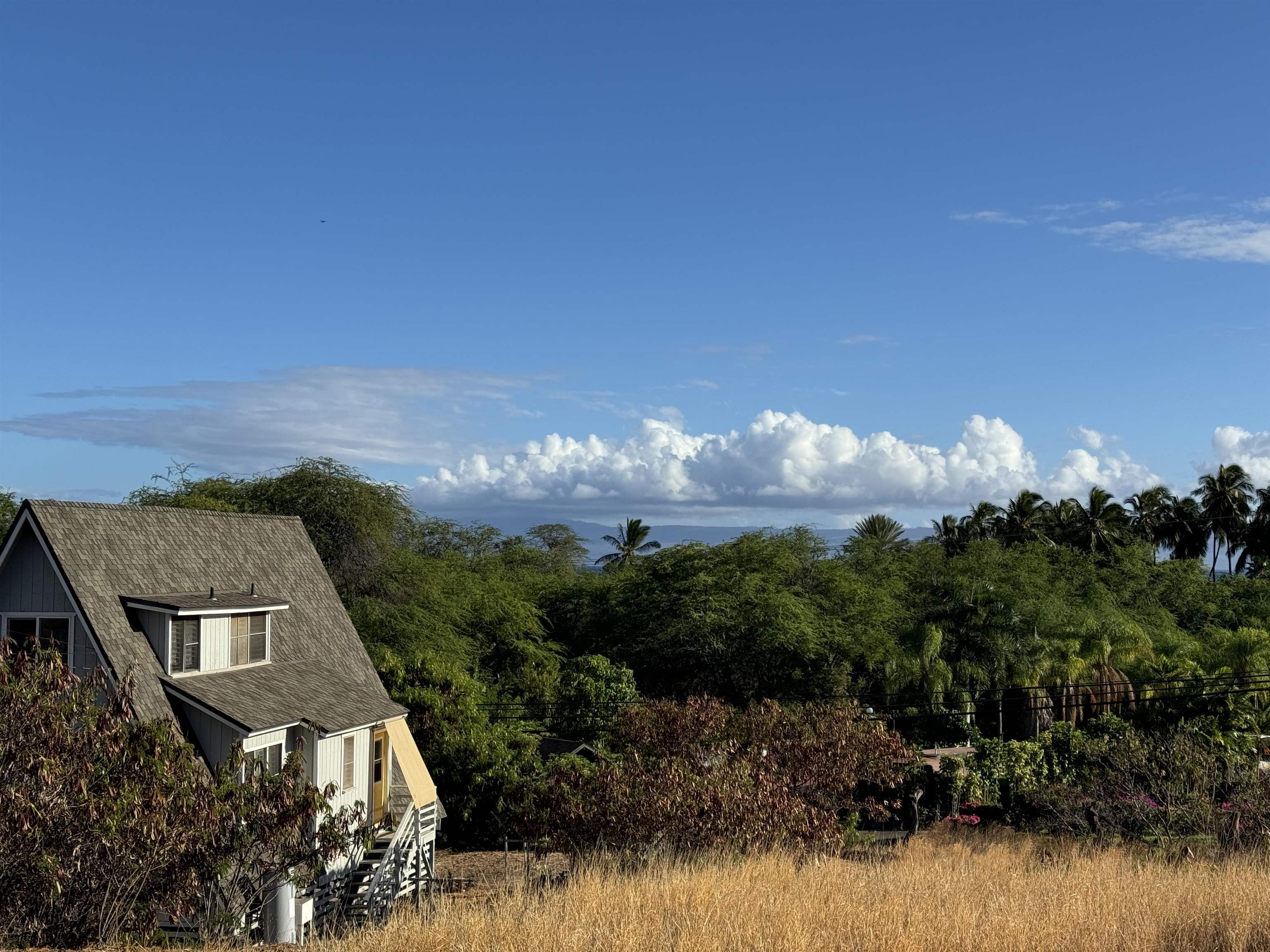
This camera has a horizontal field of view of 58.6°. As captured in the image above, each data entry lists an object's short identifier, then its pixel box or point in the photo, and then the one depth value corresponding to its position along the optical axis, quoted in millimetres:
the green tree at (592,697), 41938
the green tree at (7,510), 45362
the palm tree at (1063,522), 84875
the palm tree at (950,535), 81250
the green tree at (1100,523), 82375
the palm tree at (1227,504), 86188
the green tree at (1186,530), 88375
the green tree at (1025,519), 86750
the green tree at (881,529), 92438
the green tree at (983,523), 90375
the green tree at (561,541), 104812
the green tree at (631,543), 98812
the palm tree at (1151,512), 88500
